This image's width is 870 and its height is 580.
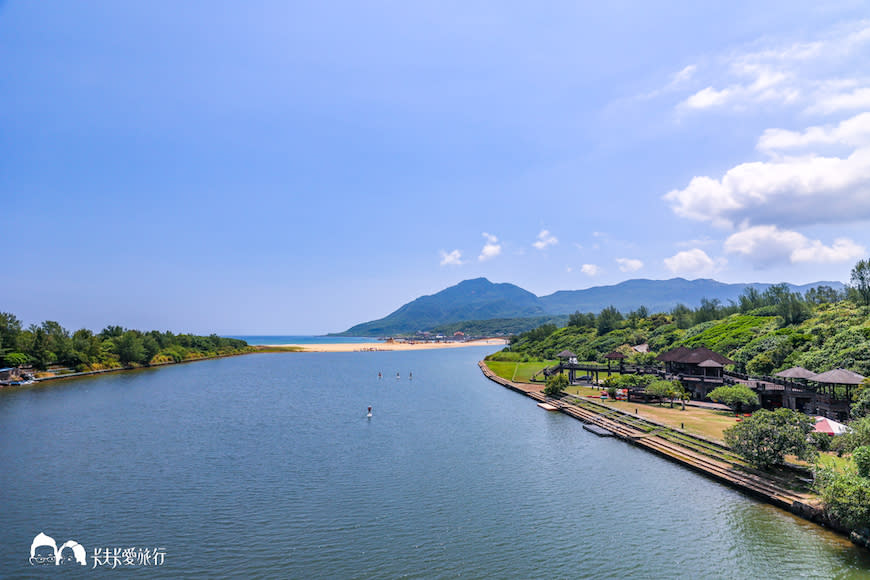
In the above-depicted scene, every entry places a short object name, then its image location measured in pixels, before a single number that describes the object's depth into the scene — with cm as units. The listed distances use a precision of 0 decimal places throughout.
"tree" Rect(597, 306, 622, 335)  13312
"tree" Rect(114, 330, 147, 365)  11281
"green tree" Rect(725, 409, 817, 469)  2664
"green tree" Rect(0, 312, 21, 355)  8734
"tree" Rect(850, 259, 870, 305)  7545
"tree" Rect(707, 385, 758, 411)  4466
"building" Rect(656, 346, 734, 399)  5562
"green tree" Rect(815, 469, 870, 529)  2028
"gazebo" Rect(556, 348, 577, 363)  7706
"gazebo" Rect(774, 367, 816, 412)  4188
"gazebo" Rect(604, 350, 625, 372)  7069
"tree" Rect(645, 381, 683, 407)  5159
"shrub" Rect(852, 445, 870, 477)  2154
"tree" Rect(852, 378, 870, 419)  3522
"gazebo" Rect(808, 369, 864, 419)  3749
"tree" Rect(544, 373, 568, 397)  6519
